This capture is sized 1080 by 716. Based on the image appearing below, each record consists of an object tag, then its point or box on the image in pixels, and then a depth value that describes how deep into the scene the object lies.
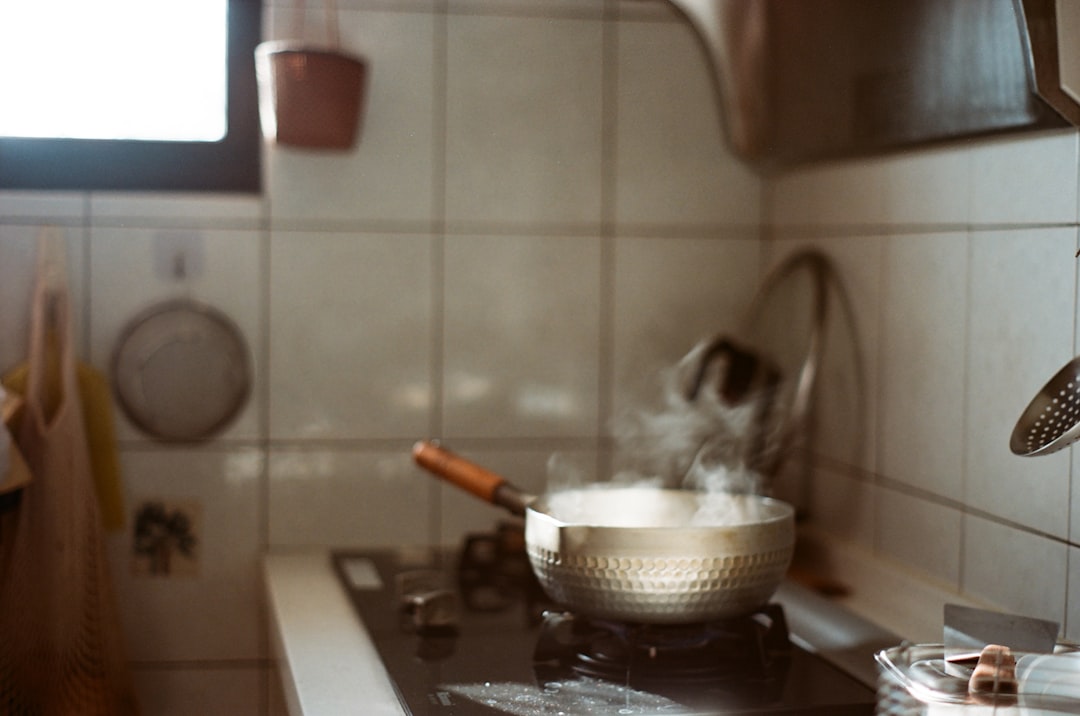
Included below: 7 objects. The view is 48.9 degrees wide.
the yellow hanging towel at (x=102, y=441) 1.60
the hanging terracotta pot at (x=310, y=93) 1.55
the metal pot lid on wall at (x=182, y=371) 1.63
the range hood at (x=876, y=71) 1.08
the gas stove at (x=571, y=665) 1.00
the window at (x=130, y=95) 1.63
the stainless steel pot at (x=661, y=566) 1.04
